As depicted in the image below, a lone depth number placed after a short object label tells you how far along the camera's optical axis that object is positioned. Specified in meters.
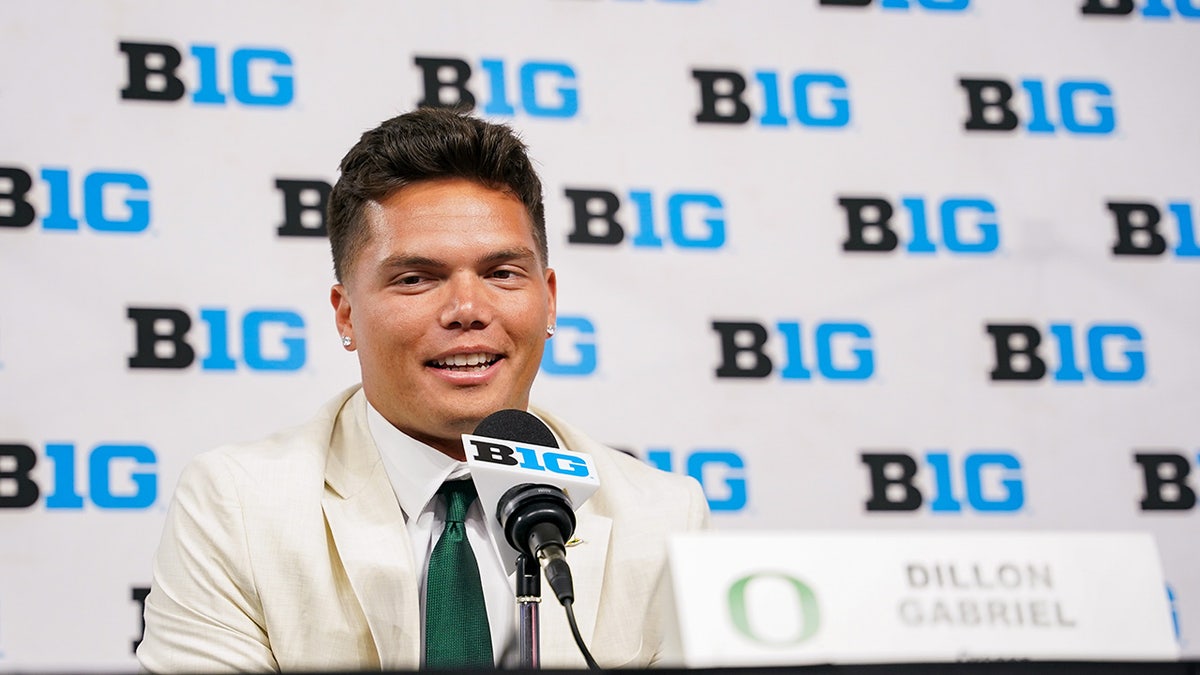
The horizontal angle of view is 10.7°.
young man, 4.20
